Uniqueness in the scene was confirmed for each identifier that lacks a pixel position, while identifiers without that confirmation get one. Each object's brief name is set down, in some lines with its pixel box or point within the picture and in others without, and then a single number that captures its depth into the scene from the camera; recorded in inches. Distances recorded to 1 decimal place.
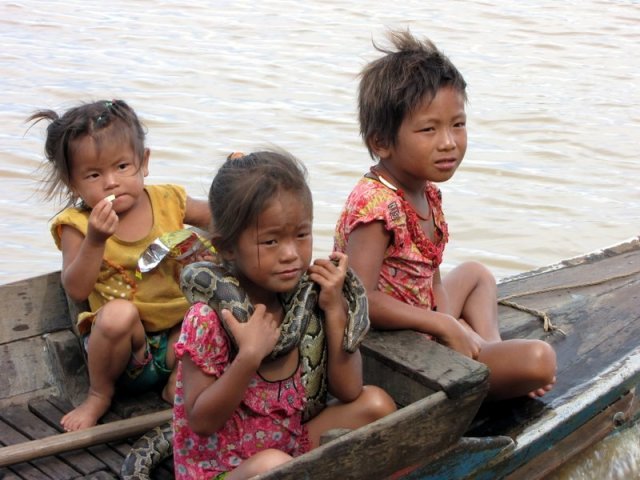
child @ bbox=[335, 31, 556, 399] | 273.1
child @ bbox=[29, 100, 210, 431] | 276.5
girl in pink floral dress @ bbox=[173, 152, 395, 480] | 219.8
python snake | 225.9
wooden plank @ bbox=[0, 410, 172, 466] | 261.4
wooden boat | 240.4
